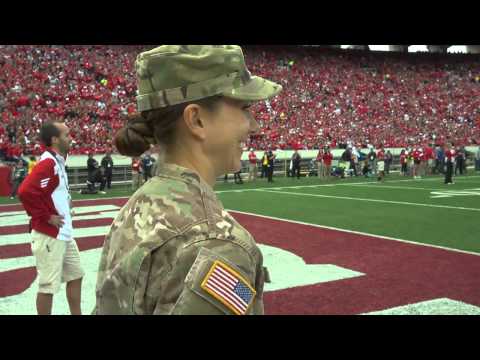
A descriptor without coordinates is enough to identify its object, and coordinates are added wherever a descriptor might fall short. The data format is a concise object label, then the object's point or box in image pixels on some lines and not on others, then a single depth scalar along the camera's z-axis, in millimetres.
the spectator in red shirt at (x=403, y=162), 25969
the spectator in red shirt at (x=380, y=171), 21328
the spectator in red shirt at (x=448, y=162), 18475
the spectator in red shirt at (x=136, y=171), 18047
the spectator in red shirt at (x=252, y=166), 22031
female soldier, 1065
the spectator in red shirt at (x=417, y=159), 23312
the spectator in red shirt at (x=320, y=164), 23375
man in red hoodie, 3781
